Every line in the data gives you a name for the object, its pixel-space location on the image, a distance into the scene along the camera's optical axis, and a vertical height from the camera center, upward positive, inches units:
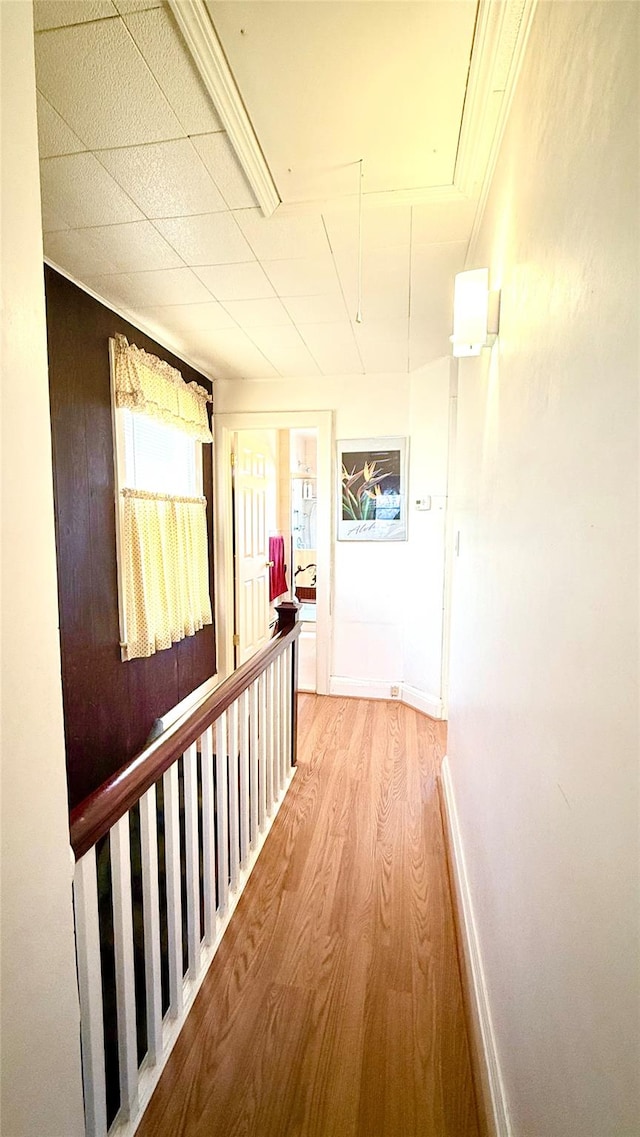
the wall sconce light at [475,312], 49.8 +25.0
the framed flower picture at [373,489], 130.0 +12.4
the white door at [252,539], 149.7 -2.8
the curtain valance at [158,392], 95.3 +33.5
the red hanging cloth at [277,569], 219.2 -19.1
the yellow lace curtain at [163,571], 99.4 -10.0
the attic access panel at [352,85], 40.2 +45.8
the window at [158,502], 97.3 +7.0
